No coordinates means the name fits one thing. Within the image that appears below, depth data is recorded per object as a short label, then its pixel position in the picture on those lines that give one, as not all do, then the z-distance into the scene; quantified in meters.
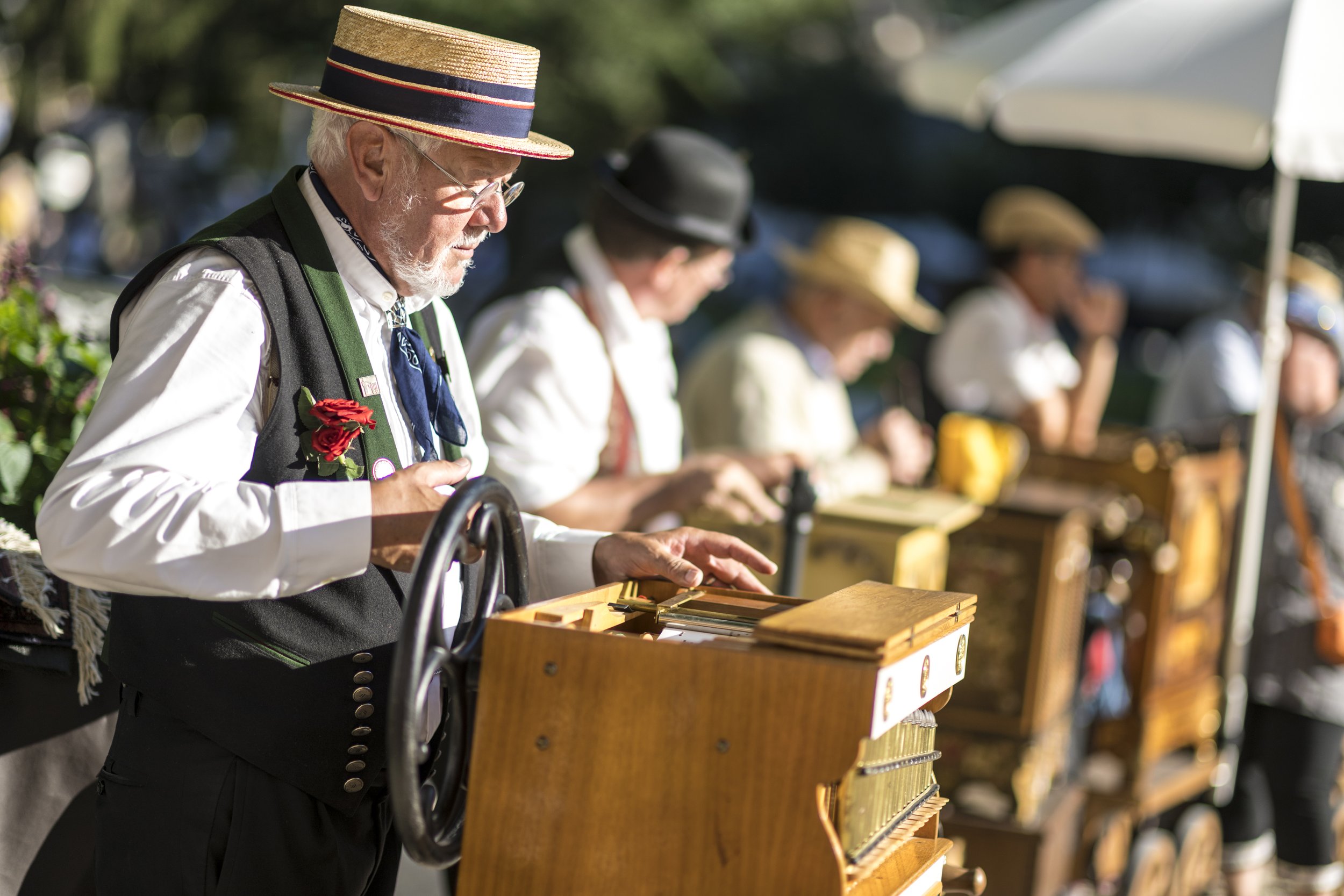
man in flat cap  11.02
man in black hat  5.46
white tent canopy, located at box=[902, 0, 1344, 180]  7.55
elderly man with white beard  2.92
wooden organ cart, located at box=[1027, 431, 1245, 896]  8.15
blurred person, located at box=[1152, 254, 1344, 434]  8.98
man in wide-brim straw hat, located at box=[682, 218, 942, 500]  7.27
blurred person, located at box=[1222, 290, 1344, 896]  7.71
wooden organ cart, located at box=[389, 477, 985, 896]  2.73
